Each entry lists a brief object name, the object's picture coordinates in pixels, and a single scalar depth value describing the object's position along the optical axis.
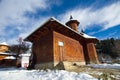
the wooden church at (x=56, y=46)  6.86
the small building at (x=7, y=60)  17.07
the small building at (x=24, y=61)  13.61
